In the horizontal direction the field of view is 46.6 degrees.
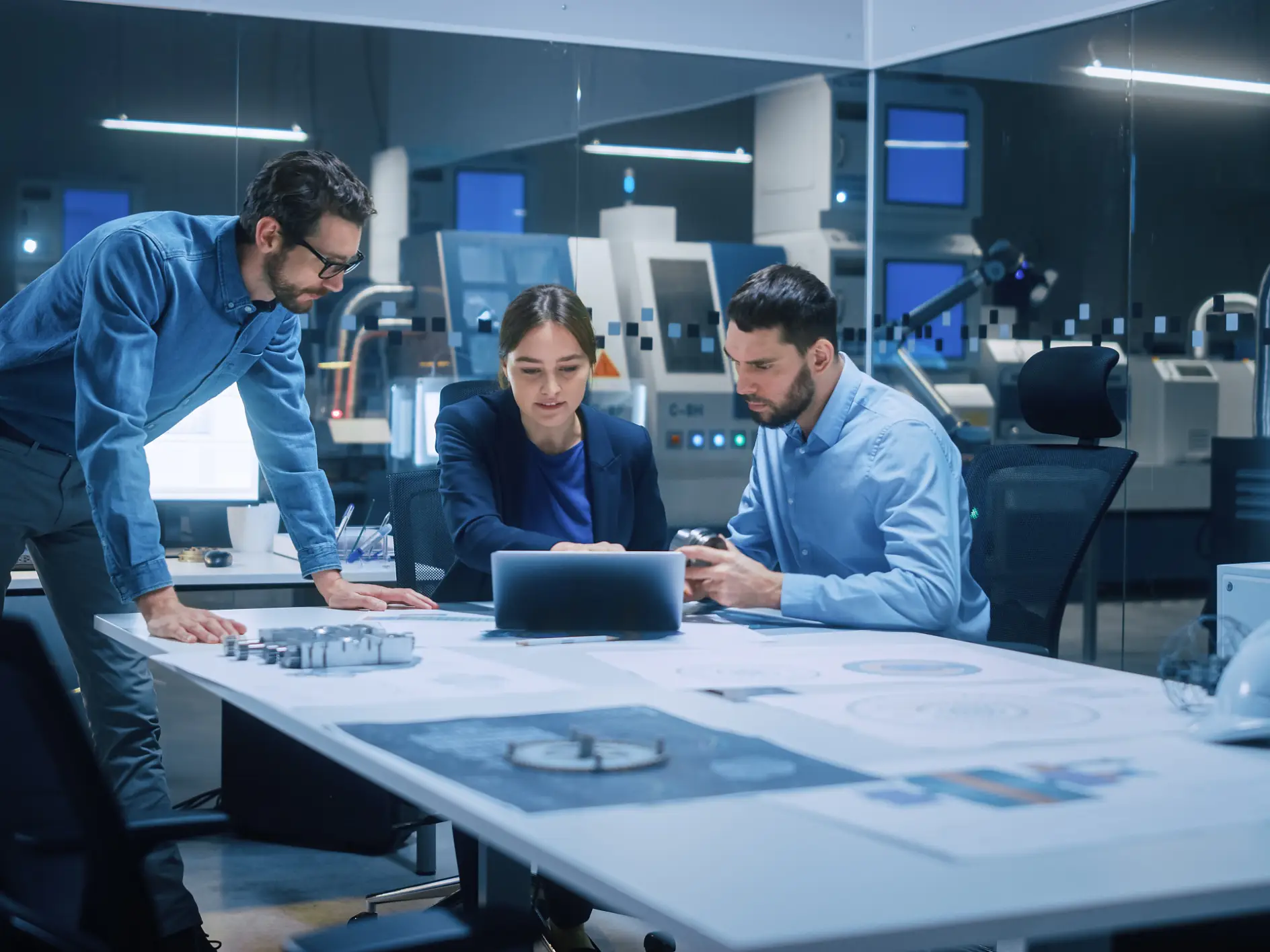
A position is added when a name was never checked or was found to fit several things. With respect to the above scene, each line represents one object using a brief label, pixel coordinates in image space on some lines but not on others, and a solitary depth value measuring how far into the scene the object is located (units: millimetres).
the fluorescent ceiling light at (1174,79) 4160
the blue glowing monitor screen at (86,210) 4242
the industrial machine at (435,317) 4605
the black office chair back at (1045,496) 2643
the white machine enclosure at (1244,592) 3223
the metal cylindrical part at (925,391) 5203
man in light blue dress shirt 2283
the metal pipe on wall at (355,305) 4582
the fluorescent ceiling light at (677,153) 4961
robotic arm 5070
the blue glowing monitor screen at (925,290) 5234
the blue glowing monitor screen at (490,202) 4711
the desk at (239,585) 3240
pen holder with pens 3793
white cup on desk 3951
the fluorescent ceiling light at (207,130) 4281
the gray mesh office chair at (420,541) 3074
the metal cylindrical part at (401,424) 4613
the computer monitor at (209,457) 3812
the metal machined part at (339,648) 1809
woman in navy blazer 2674
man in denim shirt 2143
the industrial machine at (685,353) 5074
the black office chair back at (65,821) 1168
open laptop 2164
